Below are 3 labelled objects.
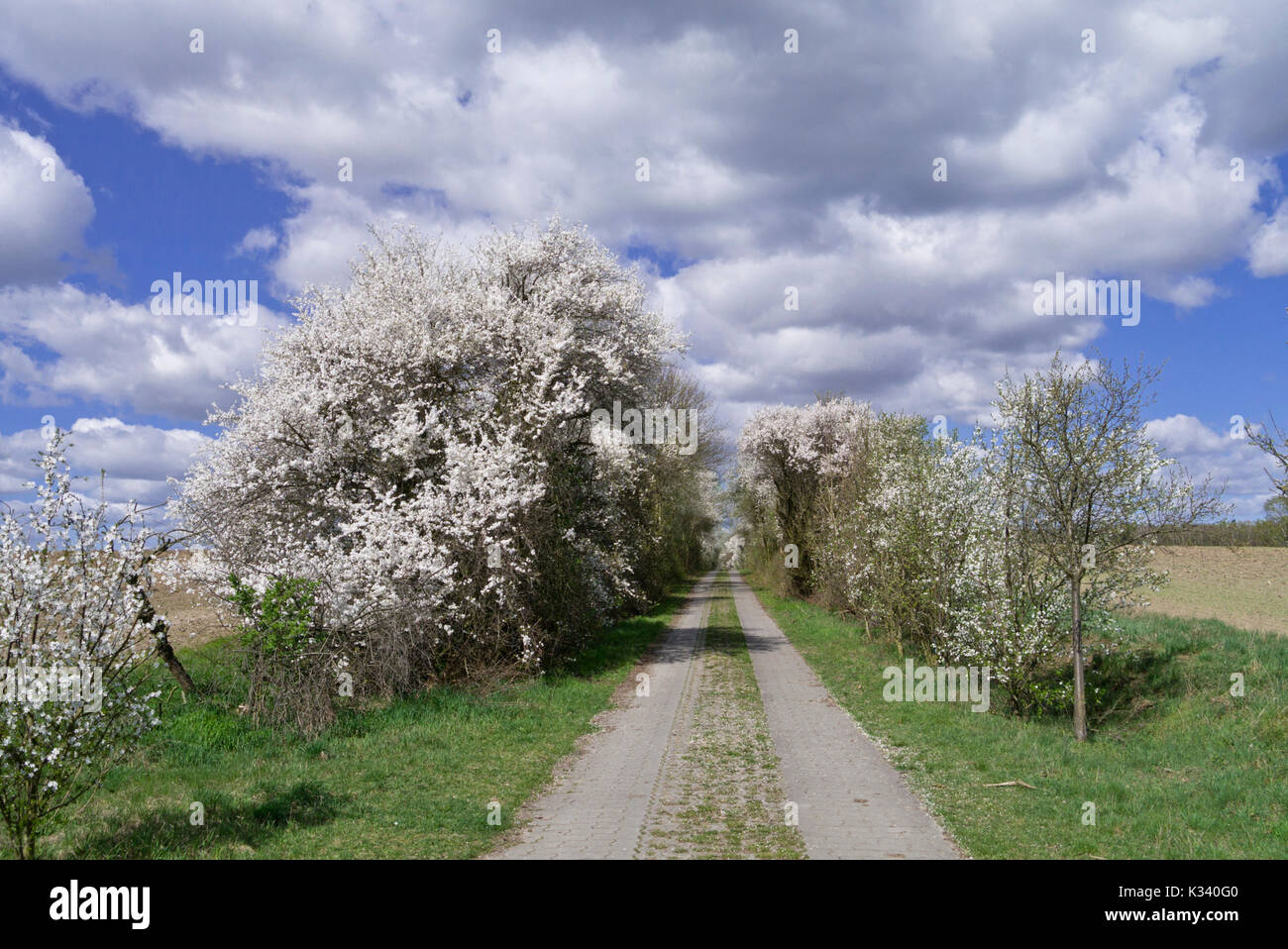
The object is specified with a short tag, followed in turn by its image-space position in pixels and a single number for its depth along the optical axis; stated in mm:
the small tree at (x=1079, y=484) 11117
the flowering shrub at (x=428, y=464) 13312
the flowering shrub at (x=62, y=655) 5617
